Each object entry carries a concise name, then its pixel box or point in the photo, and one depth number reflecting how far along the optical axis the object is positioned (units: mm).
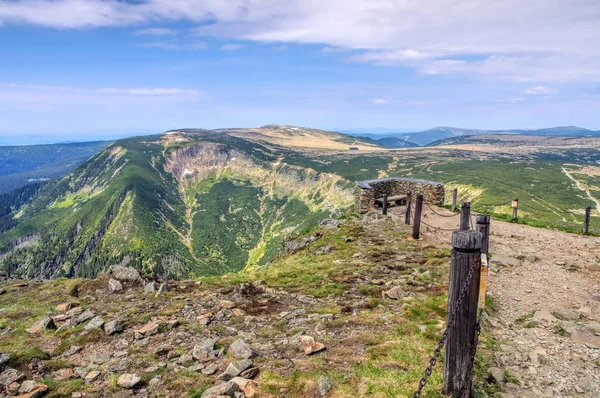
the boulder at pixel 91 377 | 7655
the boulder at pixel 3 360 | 8188
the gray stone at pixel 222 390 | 6617
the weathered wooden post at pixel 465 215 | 17422
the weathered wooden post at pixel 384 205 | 27062
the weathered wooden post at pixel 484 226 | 12945
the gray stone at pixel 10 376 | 7605
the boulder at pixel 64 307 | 11767
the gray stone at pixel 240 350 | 8164
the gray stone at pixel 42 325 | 10438
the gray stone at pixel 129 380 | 7253
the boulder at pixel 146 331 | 9630
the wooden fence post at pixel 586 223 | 22172
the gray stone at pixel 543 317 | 9692
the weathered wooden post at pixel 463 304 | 5316
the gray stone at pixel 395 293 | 11820
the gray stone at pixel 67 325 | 10375
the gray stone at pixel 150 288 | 13141
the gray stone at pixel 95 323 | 10202
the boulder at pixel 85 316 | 10816
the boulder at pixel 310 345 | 8195
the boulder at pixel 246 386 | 6617
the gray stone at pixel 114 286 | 13397
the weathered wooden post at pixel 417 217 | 19639
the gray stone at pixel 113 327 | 9891
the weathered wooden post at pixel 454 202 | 29002
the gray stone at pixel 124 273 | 14289
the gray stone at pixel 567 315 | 9898
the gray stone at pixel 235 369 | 7312
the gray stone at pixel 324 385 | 6422
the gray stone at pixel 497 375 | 6919
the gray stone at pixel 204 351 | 8281
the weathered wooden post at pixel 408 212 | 23922
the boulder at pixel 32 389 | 7056
